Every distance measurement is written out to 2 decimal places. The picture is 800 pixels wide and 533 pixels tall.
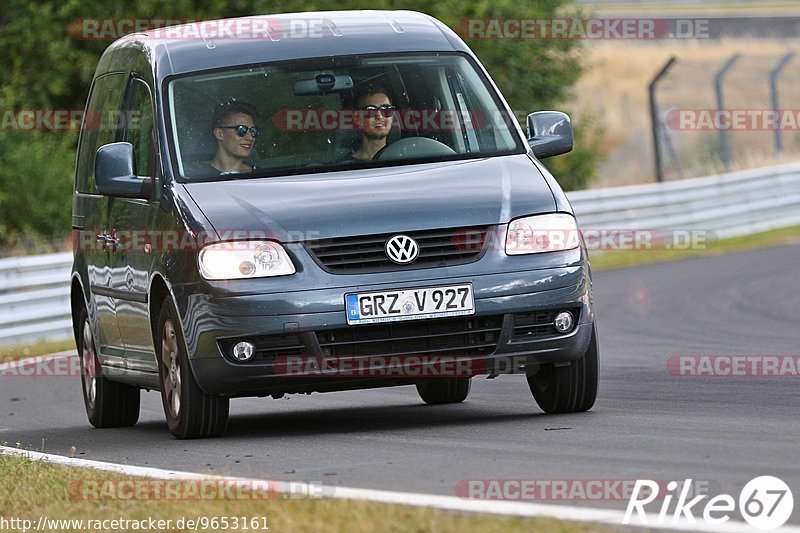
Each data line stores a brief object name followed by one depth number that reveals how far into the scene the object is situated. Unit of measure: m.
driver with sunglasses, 18.81
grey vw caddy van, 16.94
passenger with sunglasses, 18.50
